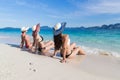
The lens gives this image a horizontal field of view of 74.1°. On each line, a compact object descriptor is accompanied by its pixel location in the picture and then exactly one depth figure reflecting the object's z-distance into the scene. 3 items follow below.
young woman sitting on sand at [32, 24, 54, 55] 3.04
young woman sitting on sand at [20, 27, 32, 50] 3.49
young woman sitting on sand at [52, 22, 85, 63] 2.57
